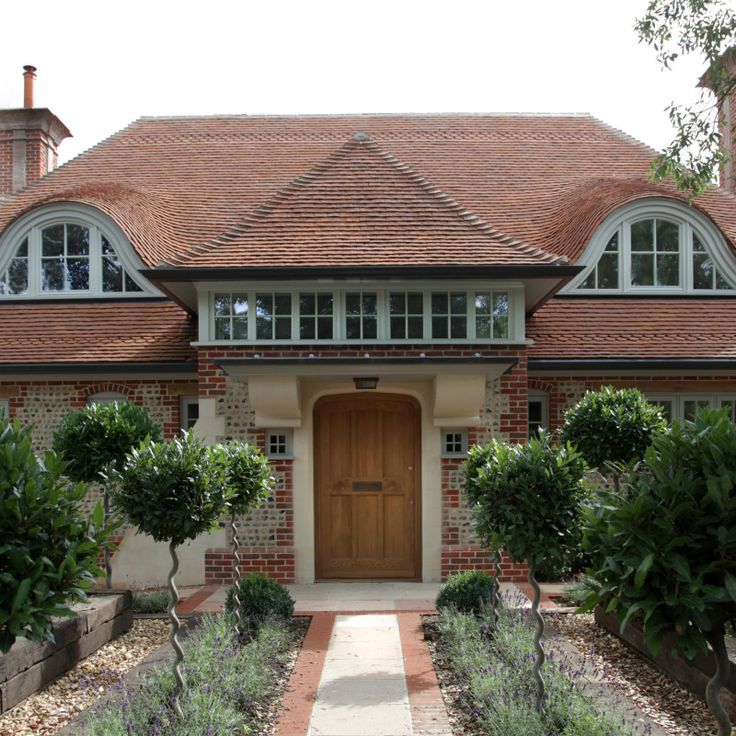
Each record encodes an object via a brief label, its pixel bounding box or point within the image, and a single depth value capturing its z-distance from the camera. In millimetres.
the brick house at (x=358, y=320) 10680
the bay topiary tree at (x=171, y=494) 5938
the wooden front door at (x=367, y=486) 11297
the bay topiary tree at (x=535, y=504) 5871
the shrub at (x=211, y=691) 5184
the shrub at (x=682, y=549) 3633
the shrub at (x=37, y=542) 4086
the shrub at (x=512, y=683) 5168
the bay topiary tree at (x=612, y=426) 9289
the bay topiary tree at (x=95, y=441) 9523
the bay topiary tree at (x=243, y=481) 7711
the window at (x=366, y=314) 10750
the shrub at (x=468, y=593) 8242
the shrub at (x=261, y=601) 8078
